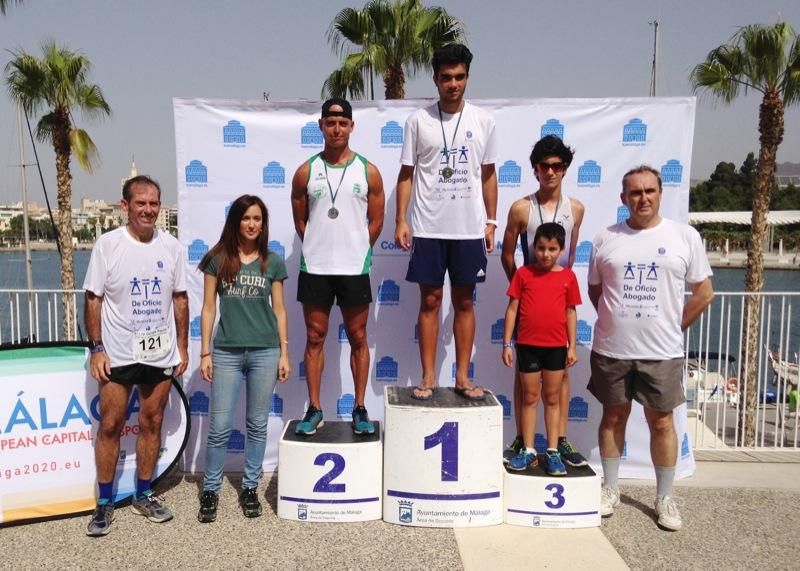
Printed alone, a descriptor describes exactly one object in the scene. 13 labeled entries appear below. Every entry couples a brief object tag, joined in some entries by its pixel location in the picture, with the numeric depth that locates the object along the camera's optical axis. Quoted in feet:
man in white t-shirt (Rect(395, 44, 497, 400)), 11.10
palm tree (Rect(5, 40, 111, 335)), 45.83
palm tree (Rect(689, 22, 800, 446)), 33.53
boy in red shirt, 10.51
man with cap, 10.94
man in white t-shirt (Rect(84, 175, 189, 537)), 9.81
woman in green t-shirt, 10.19
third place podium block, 10.13
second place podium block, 10.21
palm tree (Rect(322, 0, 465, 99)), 41.19
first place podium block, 10.07
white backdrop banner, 12.84
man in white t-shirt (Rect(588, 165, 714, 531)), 10.08
